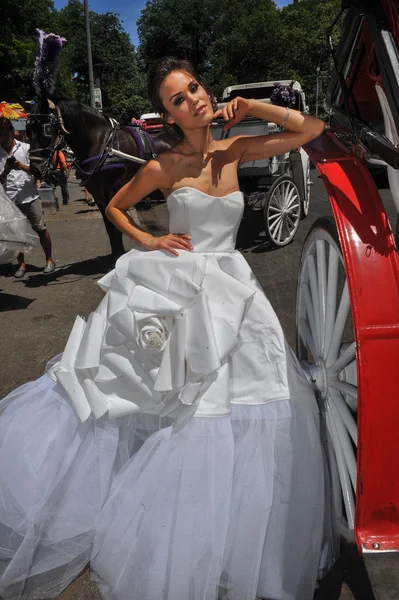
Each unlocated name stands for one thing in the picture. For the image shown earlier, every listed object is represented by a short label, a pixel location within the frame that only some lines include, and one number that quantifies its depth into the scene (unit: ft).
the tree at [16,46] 91.50
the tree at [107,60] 131.85
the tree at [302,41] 104.99
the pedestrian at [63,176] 21.16
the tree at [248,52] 110.22
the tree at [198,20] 126.44
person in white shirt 18.15
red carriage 4.43
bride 5.57
